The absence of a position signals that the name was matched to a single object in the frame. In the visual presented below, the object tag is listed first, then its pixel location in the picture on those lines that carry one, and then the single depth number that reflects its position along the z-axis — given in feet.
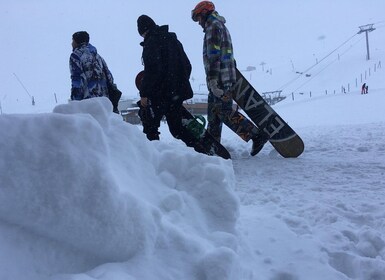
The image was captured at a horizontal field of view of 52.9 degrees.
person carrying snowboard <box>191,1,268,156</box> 16.07
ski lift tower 227.40
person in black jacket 14.62
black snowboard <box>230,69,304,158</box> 16.71
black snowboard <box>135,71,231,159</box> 15.42
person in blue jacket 15.79
